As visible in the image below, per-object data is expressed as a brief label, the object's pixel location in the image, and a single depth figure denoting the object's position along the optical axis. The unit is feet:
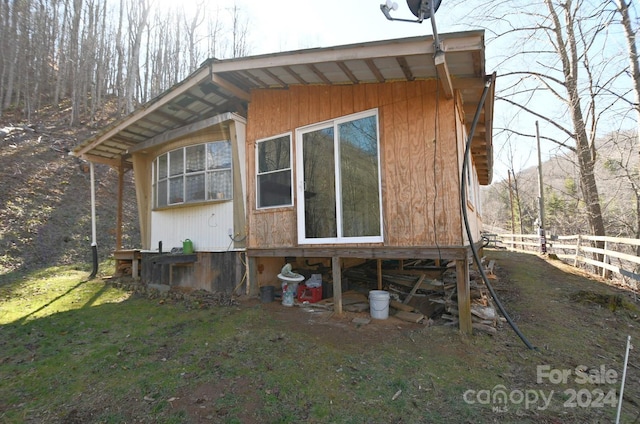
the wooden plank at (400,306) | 15.12
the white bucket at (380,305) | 14.55
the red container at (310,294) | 17.31
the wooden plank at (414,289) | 16.21
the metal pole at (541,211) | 40.52
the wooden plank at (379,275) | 17.12
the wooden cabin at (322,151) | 12.81
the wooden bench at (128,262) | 24.77
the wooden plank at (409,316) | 13.92
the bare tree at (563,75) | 26.68
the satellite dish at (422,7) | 10.02
